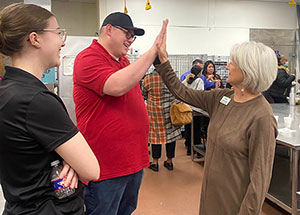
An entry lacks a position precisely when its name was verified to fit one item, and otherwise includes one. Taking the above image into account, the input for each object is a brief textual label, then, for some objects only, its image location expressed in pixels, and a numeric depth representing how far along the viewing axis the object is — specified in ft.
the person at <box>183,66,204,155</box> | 14.08
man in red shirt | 4.45
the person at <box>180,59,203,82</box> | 16.06
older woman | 4.24
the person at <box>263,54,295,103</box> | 14.74
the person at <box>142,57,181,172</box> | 11.89
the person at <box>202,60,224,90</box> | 16.22
